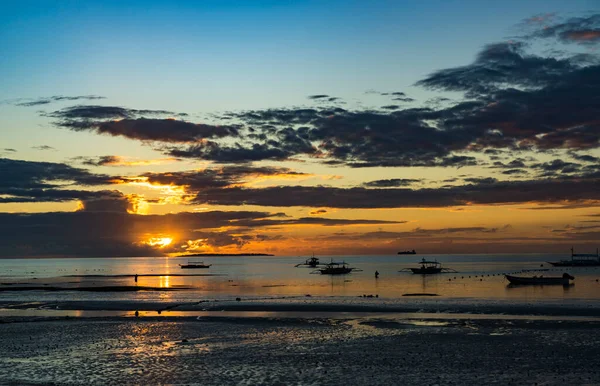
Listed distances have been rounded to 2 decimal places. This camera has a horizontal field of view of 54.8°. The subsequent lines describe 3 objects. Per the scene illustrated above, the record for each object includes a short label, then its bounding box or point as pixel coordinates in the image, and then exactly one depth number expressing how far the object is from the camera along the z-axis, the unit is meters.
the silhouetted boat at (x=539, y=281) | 108.75
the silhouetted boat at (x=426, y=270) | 167.25
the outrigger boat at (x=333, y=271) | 165.12
